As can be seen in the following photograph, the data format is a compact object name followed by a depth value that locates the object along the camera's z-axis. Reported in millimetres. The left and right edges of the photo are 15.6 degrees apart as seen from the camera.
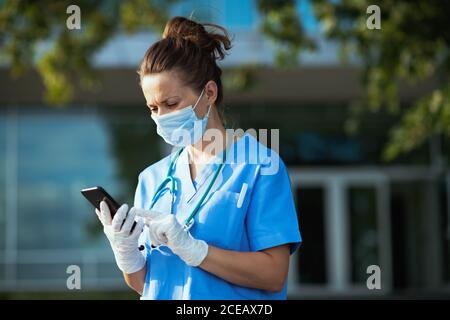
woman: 4429
